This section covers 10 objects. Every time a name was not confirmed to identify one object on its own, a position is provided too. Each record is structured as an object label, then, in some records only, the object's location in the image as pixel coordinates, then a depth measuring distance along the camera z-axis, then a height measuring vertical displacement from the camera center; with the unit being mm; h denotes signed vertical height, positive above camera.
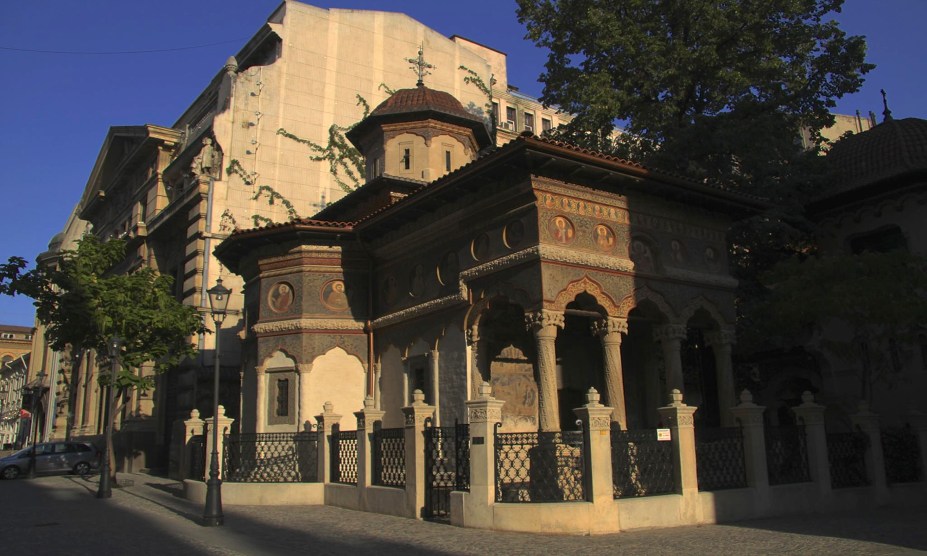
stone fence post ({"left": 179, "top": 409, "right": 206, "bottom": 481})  17219 -122
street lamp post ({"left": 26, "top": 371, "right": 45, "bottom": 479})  43688 +2675
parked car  26203 -877
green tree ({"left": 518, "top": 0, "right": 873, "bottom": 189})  19797 +9318
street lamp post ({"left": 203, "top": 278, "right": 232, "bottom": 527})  11727 -1076
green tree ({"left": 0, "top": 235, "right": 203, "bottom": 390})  20094 +3403
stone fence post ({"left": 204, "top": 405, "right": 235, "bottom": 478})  15641 -4
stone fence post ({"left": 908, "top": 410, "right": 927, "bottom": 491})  14812 -356
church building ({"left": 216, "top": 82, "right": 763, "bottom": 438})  13875 +2793
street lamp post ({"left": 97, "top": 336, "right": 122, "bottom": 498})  16922 -179
